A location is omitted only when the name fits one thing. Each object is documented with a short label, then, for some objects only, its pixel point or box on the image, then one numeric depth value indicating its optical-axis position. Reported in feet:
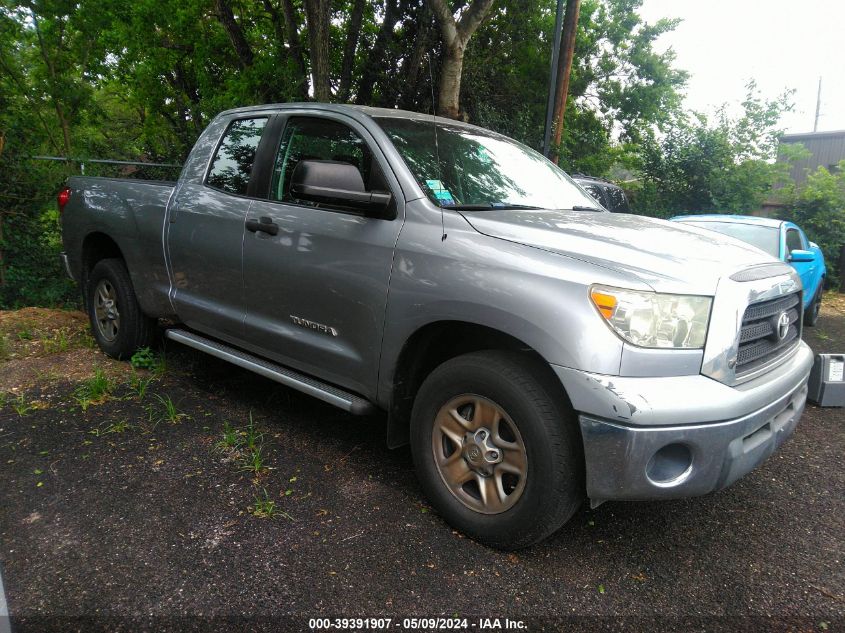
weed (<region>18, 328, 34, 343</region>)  17.84
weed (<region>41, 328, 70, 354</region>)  16.96
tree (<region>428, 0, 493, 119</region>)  30.53
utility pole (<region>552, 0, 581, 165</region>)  41.96
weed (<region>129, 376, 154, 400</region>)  13.79
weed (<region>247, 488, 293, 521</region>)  9.32
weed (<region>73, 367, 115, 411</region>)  13.44
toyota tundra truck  7.34
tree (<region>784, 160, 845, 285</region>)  40.91
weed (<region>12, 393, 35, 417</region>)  12.95
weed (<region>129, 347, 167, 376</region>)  15.31
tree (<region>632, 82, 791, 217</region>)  45.09
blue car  24.70
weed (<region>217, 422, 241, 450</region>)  11.59
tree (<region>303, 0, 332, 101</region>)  30.83
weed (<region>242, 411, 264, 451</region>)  11.44
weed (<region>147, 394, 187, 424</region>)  12.67
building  97.76
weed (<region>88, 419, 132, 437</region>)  12.02
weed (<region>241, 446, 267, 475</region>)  10.69
